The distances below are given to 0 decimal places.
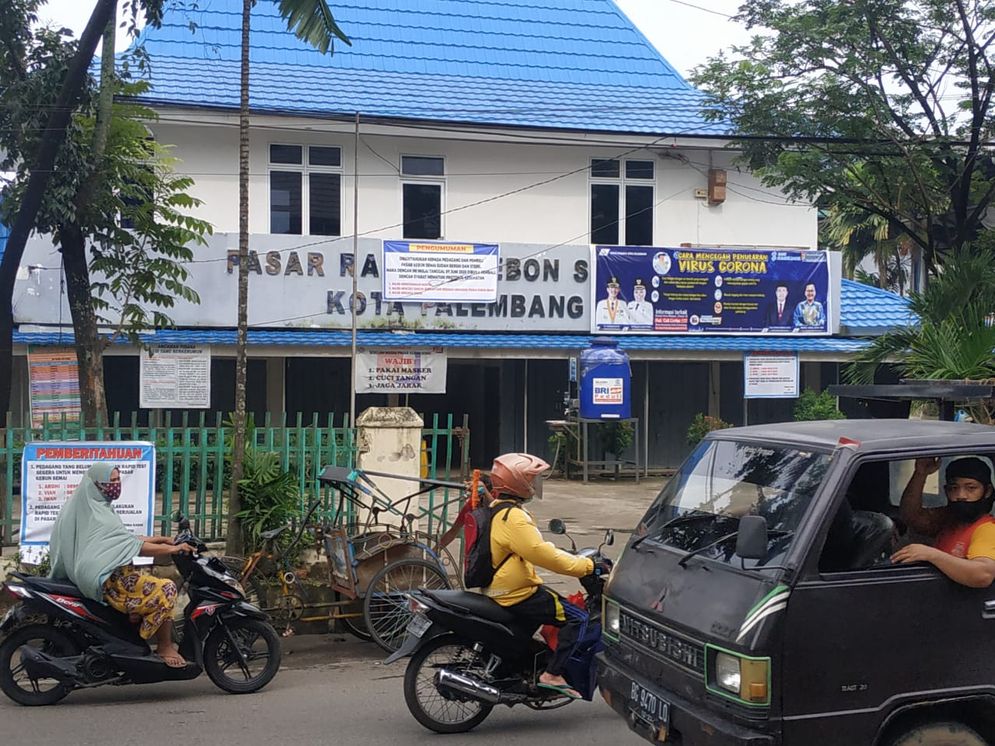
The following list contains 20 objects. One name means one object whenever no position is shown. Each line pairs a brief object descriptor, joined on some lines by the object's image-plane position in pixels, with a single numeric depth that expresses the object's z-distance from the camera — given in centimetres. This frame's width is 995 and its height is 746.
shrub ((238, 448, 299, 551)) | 809
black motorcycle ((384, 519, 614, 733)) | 533
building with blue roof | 1591
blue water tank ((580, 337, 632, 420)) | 1591
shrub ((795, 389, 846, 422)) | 1752
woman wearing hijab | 584
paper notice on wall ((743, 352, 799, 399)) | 1733
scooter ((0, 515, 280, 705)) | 584
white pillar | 942
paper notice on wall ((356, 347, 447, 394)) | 1573
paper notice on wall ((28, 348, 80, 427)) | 1430
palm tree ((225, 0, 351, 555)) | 816
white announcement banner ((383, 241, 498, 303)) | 1619
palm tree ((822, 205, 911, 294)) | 2671
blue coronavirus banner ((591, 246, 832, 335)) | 1708
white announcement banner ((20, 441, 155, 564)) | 766
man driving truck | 411
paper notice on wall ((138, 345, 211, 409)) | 1486
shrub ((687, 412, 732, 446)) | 1752
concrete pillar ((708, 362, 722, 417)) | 1873
